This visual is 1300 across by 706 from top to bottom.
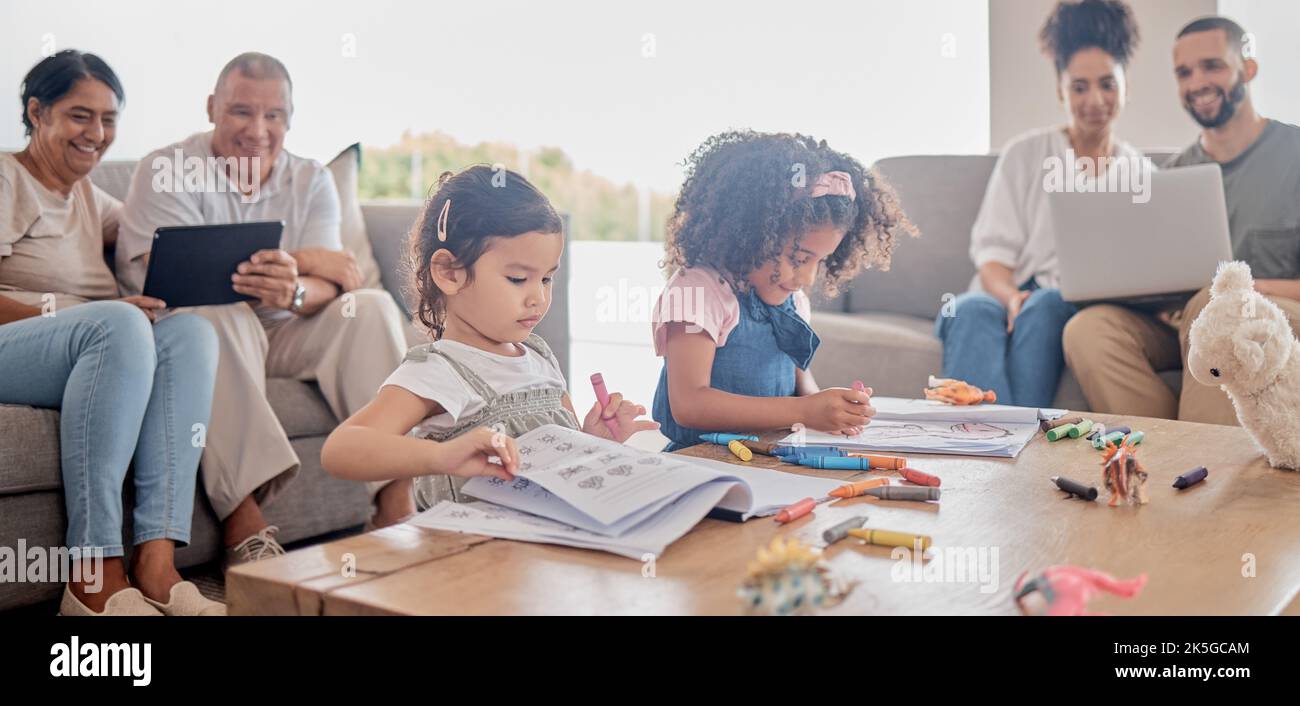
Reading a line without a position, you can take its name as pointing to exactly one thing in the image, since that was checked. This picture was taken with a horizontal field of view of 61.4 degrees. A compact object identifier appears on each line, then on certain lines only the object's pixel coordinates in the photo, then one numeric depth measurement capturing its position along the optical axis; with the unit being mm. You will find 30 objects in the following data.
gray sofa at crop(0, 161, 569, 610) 1682
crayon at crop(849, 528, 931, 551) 858
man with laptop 2221
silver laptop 2207
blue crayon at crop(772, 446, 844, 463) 1247
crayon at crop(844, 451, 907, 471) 1180
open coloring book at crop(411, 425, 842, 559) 868
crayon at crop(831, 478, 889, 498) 1050
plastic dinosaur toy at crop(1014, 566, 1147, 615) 698
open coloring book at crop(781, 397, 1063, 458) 1293
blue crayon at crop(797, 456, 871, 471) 1186
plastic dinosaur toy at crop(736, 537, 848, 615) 692
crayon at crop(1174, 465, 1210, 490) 1106
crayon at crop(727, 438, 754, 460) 1243
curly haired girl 1484
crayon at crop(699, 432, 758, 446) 1339
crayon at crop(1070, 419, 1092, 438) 1381
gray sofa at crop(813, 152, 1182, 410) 2881
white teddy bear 1177
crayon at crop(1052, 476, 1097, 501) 1038
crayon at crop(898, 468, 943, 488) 1099
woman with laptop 2469
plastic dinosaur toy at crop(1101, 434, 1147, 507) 1034
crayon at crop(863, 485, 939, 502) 1039
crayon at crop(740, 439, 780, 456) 1285
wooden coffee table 741
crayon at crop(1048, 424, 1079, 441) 1362
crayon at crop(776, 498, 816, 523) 954
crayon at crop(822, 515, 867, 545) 883
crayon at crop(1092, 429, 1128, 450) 1306
